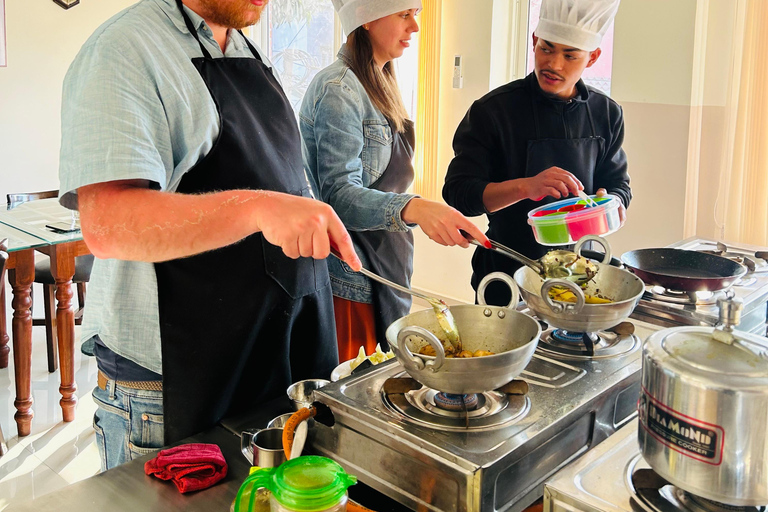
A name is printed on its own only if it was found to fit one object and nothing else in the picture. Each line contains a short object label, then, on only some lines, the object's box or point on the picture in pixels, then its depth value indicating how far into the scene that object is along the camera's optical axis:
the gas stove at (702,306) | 1.62
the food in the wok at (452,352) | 1.10
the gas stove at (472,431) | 0.95
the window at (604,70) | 3.61
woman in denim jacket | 1.84
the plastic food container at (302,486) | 0.85
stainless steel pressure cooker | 0.73
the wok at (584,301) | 1.26
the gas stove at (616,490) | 0.83
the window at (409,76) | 4.73
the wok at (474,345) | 0.98
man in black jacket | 2.12
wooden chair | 3.47
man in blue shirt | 1.11
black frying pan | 1.66
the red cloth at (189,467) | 1.09
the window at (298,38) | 5.33
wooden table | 3.01
